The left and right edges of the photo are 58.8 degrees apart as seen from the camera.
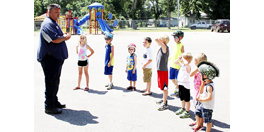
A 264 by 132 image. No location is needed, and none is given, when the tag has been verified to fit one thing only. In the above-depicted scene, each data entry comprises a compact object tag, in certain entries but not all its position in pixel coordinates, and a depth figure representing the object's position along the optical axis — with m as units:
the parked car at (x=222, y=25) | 31.64
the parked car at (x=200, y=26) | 47.40
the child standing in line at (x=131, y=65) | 6.25
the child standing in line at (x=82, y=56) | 6.25
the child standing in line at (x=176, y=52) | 5.54
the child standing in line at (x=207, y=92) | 3.44
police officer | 4.37
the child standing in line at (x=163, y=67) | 4.94
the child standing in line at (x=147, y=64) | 5.68
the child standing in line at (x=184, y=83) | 4.31
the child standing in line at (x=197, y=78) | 3.97
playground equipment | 30.02
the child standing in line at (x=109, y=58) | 6.49
